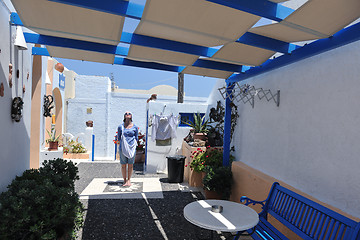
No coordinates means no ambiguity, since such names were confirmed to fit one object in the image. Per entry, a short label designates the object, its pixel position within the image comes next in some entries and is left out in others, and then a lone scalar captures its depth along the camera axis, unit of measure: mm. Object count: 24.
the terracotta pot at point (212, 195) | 5172
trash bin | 6613
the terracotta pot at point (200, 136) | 6856
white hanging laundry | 7703
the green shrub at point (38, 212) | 2069
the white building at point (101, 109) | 12918
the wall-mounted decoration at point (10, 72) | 3114
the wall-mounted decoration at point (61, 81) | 10946
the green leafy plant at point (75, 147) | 10281
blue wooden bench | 2307
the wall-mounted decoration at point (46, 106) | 6566
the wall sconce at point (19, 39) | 3268
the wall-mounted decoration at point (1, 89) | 2783
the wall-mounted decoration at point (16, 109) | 3214
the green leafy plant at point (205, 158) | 5770
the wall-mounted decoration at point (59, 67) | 9789
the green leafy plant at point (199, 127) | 7145
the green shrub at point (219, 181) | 4969
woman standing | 5832
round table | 2568
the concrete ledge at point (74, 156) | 9875
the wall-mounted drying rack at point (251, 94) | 4166
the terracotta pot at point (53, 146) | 6418
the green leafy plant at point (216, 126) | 6648
